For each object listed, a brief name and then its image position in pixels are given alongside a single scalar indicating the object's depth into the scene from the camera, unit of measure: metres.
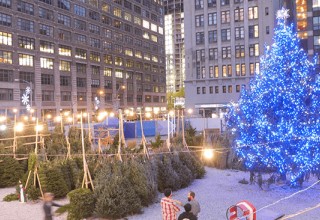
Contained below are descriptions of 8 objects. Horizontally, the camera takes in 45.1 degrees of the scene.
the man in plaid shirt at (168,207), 11.86
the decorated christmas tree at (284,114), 18.36
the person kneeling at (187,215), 11.09
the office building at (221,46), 72.75
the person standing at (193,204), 12.23
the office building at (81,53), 77.00
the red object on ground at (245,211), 12.74
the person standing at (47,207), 13.02
